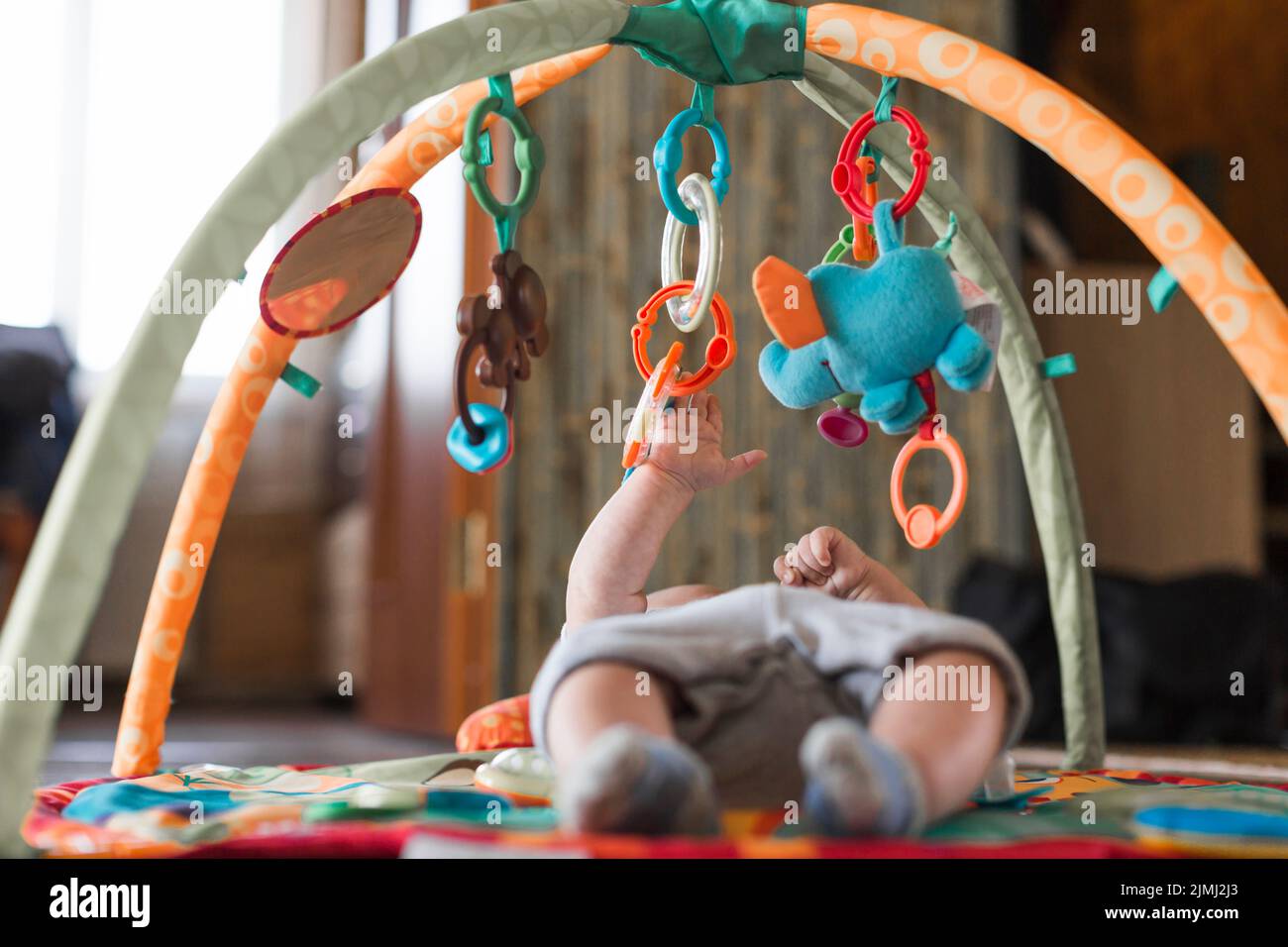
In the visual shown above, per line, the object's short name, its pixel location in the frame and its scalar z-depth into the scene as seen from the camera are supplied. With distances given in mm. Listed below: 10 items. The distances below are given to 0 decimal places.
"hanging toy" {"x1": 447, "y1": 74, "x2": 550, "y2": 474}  644
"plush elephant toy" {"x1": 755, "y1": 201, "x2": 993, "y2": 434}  592
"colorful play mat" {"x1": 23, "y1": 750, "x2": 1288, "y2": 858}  445
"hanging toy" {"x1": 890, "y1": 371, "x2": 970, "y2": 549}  658
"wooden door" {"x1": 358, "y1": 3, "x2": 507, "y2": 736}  2078
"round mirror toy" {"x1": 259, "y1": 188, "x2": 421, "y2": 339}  654
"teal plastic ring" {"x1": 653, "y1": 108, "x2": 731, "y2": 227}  708
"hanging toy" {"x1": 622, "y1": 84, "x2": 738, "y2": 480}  686
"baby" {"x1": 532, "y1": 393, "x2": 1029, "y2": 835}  434
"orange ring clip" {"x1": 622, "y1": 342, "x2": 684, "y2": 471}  686
